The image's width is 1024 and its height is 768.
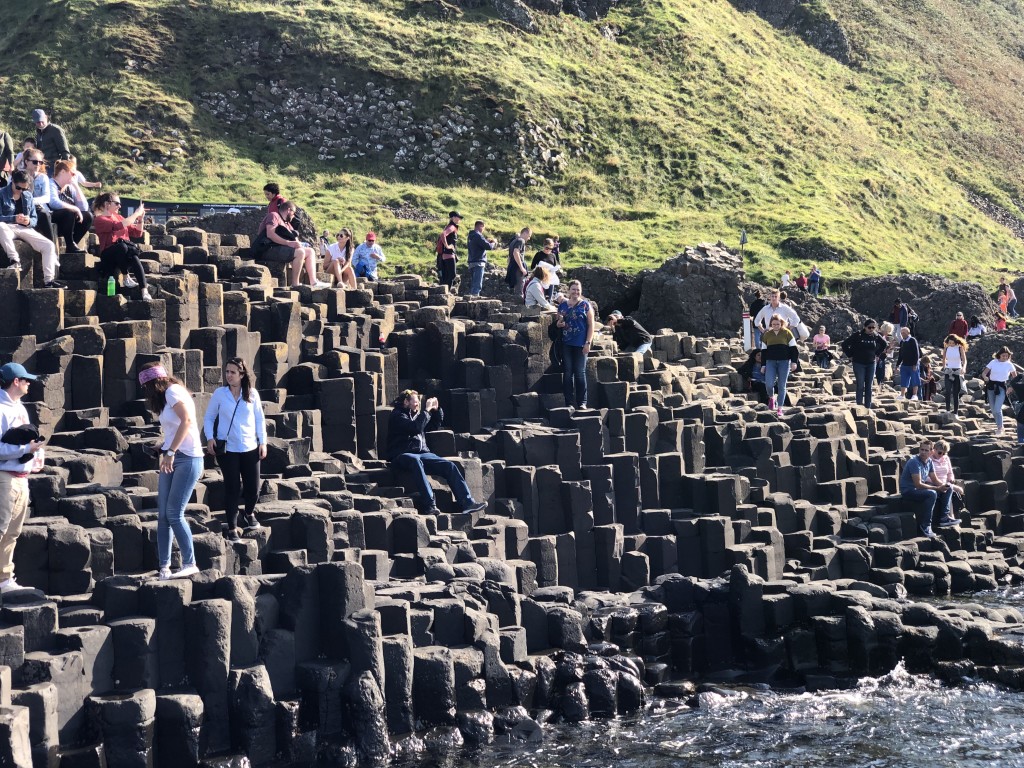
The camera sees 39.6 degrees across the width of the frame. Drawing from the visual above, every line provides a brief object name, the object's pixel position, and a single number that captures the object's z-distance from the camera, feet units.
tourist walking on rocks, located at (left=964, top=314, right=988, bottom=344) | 129.80
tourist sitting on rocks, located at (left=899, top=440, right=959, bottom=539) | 74.59
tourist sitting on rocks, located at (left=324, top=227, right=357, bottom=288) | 81.05
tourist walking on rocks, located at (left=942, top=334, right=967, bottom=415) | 101.30
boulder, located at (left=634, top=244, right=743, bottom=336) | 120.16
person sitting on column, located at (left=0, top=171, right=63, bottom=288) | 59.00
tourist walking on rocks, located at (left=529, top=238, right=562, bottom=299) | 86.53
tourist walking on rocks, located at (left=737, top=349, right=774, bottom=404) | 82.74
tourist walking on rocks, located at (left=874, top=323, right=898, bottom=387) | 109.50
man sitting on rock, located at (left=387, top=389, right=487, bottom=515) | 59.57
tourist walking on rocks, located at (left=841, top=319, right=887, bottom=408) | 86.99
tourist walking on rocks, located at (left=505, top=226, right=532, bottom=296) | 91.22
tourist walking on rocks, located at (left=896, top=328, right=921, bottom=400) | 103.35
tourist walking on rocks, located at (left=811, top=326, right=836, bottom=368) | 110.52
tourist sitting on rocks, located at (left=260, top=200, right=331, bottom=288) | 74.18
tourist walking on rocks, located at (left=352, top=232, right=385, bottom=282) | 89.66
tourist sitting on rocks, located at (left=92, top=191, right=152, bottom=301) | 61.36
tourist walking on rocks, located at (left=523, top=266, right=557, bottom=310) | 82.36
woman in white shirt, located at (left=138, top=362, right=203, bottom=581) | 45.42
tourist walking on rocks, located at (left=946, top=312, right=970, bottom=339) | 112.78
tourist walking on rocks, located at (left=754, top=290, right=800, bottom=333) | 78.07
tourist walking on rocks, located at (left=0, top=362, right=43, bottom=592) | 42.39
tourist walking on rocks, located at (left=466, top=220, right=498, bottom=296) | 92.22
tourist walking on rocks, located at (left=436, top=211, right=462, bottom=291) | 92.22
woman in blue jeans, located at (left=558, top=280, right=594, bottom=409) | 68.54
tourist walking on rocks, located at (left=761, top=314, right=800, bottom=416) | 76.54
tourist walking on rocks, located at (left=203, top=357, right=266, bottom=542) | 48.24
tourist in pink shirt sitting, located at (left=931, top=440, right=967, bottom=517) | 75.82
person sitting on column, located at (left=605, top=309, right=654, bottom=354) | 78.51
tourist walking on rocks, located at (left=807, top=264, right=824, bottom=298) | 144.97
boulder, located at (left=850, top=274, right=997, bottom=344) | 137.28
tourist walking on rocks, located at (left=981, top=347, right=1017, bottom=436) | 95.02
